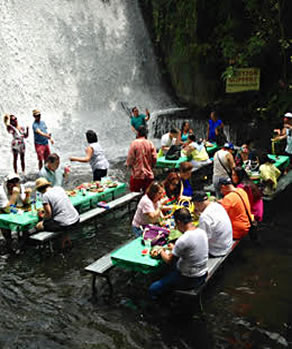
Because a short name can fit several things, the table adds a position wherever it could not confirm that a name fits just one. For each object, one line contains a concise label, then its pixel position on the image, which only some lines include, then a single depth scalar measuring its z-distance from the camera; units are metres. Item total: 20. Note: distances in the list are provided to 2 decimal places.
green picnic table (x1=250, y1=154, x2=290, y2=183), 9.61
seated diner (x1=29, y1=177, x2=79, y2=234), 6.20
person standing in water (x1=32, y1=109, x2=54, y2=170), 9.90
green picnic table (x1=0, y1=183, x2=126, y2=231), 6.22
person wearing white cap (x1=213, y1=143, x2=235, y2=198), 7.57
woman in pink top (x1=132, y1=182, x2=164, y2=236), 5.64
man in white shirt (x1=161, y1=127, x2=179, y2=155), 10.28
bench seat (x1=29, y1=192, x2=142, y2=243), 6.08
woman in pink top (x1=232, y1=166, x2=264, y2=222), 6.55
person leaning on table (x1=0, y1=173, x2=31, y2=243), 6.44
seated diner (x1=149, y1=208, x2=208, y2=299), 4.47
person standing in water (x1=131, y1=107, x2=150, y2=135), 12.45
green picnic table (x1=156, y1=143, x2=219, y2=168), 9.64
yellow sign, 15.21
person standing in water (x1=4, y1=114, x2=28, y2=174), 9.88
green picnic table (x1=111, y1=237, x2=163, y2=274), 4.70
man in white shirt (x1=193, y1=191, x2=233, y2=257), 5.13
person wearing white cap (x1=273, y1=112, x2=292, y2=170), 9.78
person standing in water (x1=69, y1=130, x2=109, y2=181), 7.61
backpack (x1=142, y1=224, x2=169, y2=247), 5.11
